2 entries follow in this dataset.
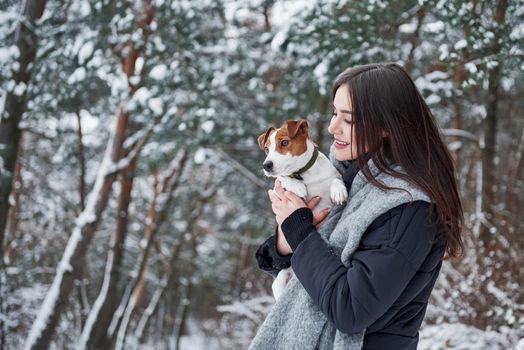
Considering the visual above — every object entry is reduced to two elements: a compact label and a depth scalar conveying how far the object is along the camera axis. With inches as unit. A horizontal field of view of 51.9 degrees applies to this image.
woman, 62.3
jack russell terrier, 89.9
